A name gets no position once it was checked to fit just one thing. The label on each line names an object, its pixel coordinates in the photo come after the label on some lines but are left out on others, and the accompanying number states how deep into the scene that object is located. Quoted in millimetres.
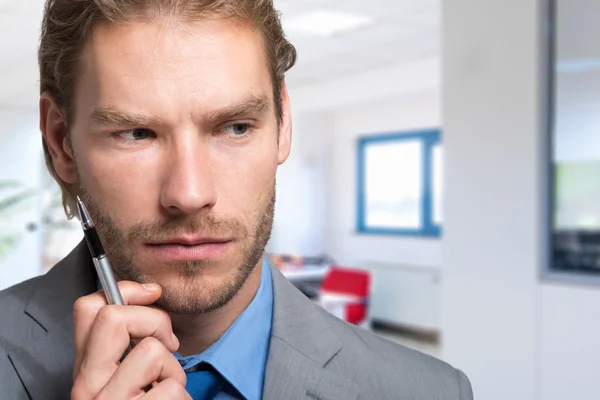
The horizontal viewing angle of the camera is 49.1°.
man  810
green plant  9297
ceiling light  5188
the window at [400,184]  7578
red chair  6438
